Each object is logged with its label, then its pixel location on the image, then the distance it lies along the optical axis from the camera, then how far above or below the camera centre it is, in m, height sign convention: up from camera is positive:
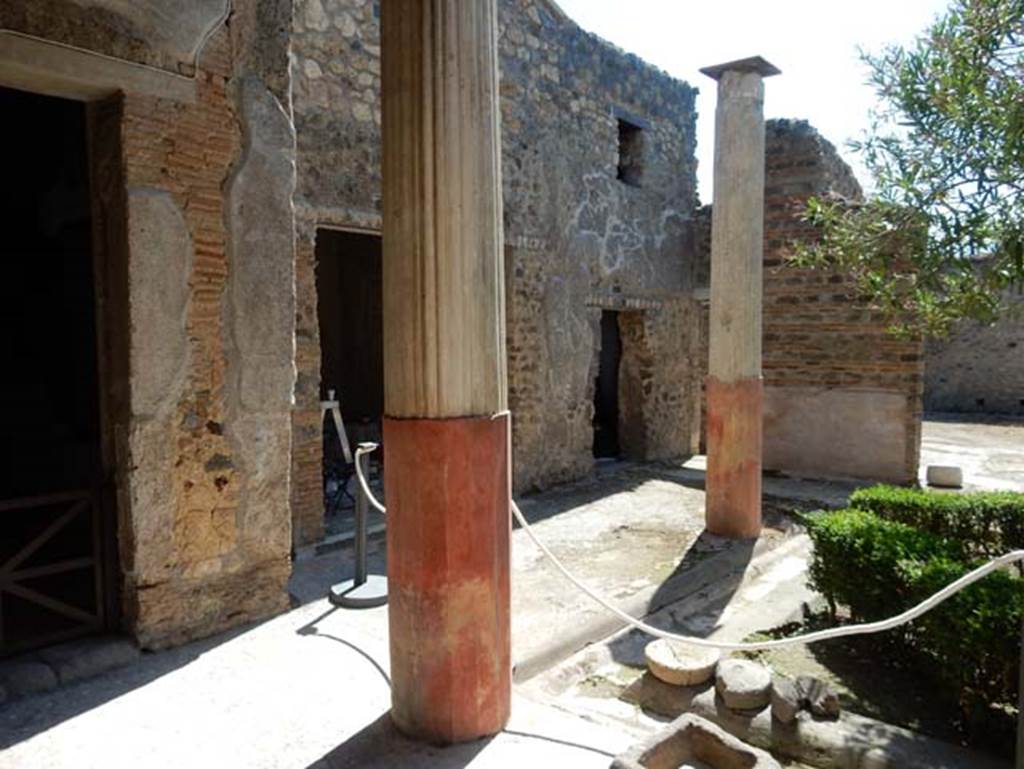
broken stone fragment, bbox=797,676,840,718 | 3.62 -1.84
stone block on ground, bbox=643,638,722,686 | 4.12 -1.90
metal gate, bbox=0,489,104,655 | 3.64 -1.50
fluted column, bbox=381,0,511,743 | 2.91 -0.08
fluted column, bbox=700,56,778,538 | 7.06 +0.42
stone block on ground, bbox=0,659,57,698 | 3.35 -1.60
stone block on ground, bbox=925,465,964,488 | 9.43 -1.85
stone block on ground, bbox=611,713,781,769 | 2.70 -1.60
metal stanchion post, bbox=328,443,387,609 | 4.71 -1.70
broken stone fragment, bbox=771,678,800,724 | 3.57 -1.83
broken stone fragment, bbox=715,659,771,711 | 3.70 -1.83
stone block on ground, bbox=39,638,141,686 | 3.53 -1.60
